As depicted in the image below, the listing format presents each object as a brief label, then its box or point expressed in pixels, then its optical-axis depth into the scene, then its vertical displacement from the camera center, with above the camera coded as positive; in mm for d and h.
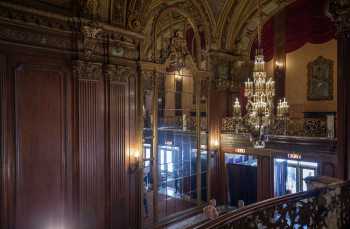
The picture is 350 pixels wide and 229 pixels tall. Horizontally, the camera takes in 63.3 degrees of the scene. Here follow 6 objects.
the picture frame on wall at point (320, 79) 9820 +1083
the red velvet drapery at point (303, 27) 9227 +2856
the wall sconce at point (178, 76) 9434 +1152
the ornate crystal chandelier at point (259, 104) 5809 +126
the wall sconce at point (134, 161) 7504 -1355
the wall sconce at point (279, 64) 10750 +1739
